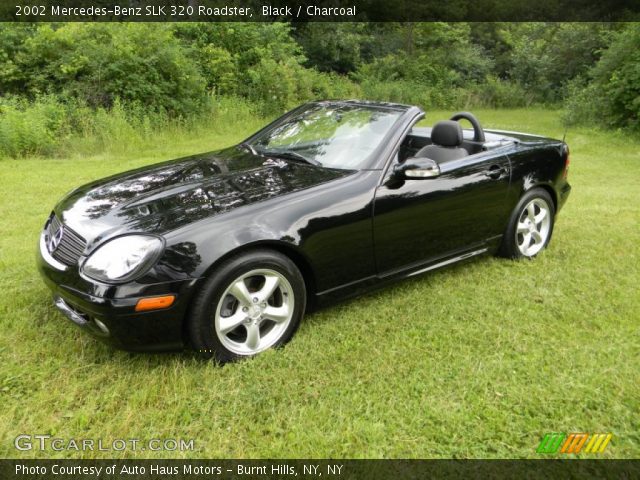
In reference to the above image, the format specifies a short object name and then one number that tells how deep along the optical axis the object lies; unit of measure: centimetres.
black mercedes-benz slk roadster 257
